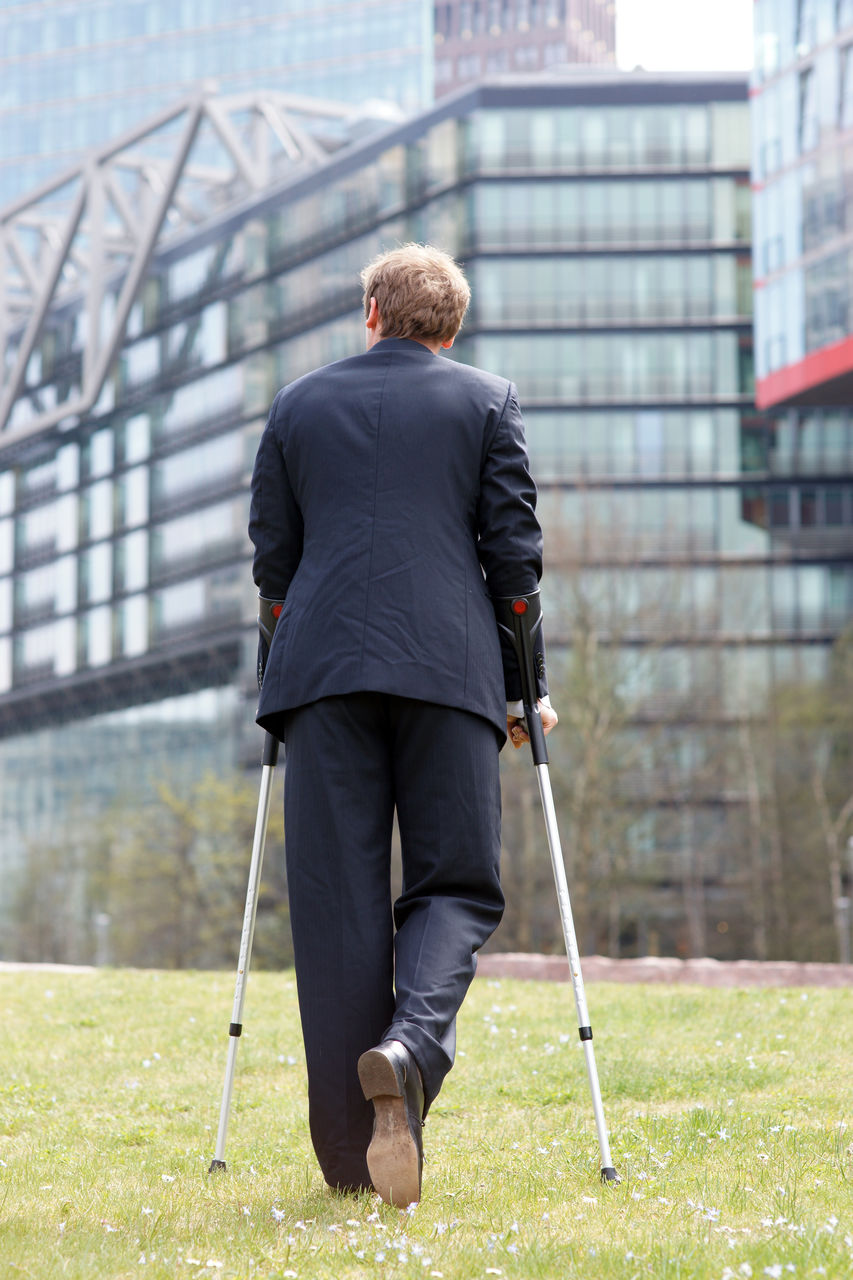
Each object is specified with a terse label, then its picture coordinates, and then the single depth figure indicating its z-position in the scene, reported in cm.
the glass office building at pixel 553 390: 5903
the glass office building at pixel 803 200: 4806
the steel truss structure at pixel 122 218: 6269
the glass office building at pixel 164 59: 10756
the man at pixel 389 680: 405
